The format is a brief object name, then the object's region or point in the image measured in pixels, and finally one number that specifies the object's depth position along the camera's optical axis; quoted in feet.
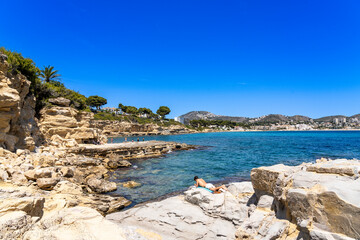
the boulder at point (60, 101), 71.00
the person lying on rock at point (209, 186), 24.42
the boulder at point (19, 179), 26.97
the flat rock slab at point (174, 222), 16.78
